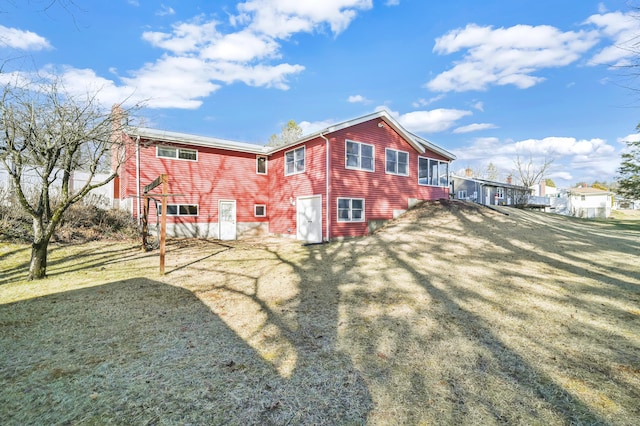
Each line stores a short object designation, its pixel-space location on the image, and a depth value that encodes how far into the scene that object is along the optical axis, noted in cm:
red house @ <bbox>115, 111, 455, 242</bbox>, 1429
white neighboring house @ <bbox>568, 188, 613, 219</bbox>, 4216
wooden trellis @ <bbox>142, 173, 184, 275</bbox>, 784
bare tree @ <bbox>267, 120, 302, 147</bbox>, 4181
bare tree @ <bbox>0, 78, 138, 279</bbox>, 702
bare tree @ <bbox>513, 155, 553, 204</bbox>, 4266
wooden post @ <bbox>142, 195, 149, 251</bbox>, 1116
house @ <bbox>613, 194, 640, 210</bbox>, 5566
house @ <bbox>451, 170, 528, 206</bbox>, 3244
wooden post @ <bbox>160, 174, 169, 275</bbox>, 783
